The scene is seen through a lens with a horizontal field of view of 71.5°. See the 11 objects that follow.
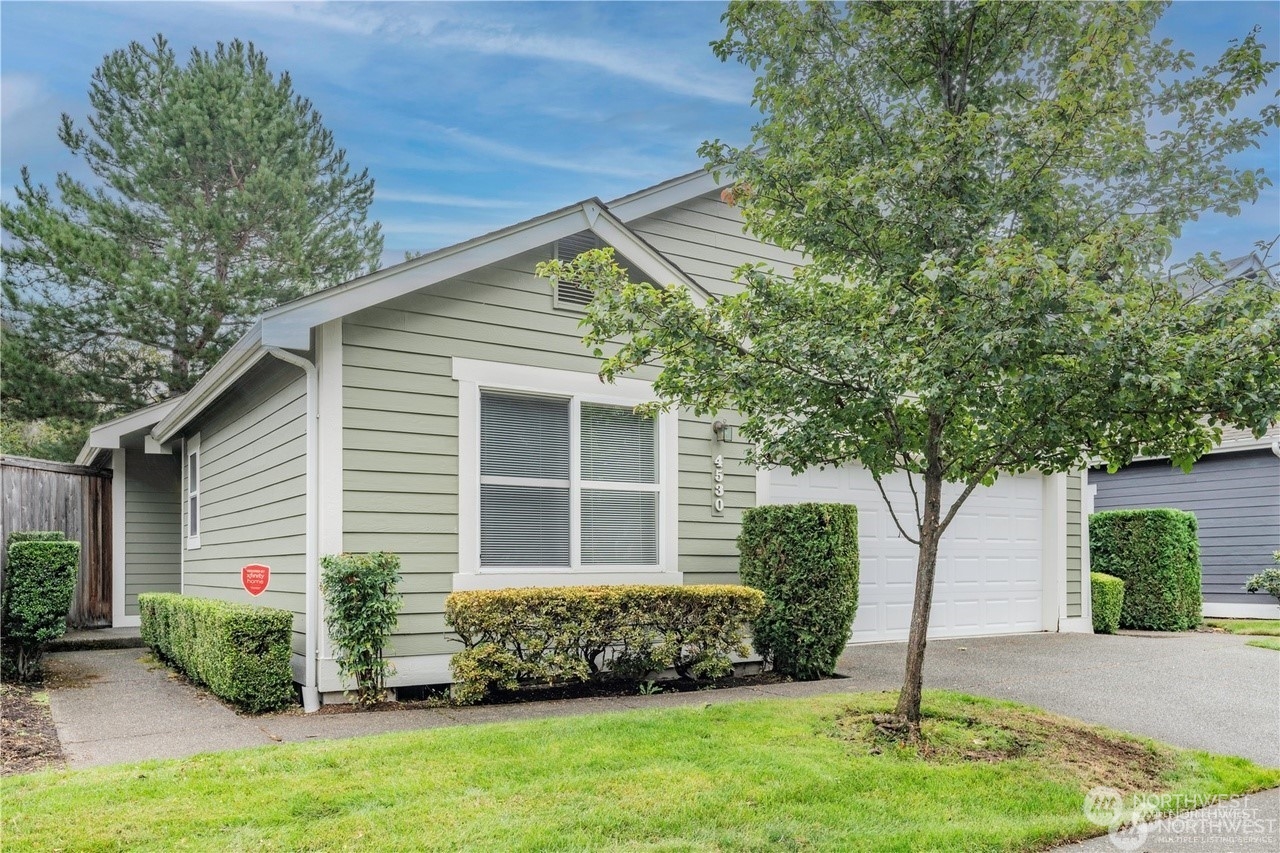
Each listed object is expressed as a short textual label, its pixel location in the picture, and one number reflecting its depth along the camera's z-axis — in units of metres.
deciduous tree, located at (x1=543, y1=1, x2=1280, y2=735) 4.68
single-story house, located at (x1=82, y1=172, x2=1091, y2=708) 6.92
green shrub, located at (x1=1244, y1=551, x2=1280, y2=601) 14.60
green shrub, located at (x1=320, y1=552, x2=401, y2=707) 6.52
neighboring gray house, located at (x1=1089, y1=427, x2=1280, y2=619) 14.82
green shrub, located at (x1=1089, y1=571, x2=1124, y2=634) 12.26
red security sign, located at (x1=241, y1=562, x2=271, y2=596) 7.80
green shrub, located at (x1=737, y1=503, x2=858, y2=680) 7.80
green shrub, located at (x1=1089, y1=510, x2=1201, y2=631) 12.71
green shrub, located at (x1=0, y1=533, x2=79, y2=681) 8.38
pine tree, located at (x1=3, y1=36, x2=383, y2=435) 17.31
